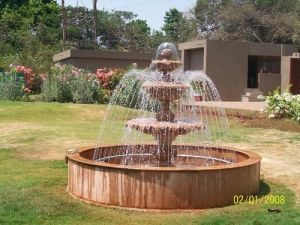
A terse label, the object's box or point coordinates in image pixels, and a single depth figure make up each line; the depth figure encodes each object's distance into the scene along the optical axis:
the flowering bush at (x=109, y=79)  21.45
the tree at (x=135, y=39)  51.06
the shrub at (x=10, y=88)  19.30
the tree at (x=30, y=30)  28.85
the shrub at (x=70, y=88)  19.42
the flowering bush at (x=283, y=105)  15.46
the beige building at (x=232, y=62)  26.30
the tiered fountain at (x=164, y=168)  5.94
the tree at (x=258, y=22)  39.06
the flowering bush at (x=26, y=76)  21.45
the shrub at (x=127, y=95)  19.84
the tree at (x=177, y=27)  49.00
